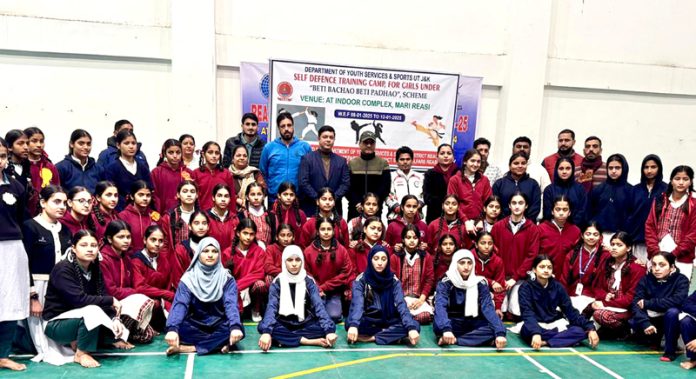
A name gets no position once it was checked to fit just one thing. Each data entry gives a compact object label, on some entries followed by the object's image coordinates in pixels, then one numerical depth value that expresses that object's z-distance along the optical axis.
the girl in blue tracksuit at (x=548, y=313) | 4.66
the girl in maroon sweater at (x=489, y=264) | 5.19
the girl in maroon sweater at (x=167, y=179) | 5.35
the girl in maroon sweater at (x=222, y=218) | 5.00
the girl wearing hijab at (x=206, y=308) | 4.16
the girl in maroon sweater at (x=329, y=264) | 5.09
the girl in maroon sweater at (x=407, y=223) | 5.48
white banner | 7.49
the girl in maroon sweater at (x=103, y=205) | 4.52
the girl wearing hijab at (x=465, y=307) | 4.60
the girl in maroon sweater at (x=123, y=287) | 4.20
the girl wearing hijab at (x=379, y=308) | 4.53
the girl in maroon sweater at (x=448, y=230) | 5.54
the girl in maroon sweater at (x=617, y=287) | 4.85
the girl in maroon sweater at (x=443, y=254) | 5.22
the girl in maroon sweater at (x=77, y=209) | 4.18
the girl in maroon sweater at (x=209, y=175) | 5.39
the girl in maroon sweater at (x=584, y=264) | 5.20
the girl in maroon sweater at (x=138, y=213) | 4.72
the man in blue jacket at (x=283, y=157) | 5.90
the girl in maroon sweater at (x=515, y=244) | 5.30
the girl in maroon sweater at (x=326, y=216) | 5.31
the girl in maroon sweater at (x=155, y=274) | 4.46
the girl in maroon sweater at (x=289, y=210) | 5.37
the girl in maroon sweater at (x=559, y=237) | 5.39
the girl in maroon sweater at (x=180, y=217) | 4.88
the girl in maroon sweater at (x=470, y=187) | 5.77
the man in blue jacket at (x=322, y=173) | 5.71
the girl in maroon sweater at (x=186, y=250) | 4.71
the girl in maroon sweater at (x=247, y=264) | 4.86
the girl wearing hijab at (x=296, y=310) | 4.40
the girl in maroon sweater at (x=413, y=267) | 5.21
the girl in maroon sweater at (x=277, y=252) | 4.98
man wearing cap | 5.89
